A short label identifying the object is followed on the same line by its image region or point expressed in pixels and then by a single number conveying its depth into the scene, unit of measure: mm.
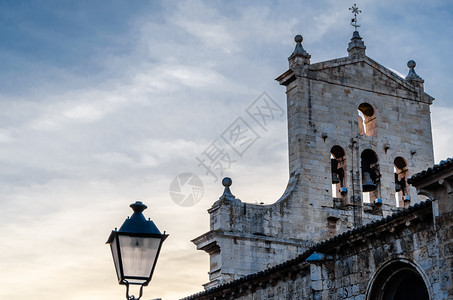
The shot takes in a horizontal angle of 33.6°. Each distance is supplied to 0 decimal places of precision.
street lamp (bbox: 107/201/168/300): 7547
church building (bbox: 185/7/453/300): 16938
